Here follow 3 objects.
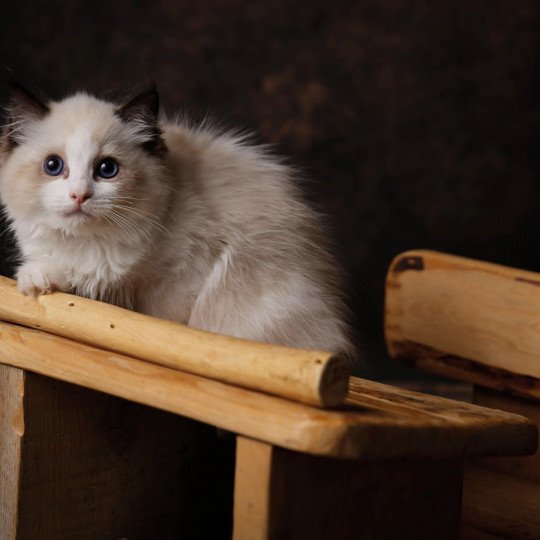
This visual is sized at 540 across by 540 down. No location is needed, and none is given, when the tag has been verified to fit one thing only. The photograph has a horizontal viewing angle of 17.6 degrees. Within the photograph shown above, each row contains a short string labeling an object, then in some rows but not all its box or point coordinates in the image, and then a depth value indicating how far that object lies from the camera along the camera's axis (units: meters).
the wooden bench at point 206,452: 0.82
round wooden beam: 0.81
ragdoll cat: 0.95
